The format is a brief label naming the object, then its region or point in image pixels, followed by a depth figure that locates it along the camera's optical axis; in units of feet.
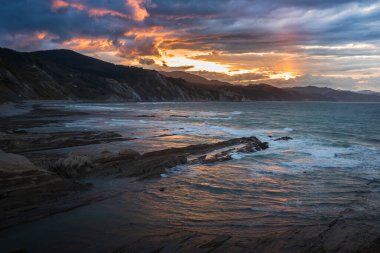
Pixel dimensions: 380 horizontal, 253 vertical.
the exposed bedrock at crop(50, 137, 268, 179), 62.64
